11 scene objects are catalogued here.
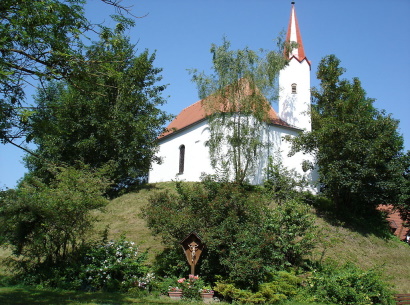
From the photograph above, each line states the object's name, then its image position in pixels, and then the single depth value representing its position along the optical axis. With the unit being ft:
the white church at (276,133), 97.19
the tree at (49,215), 42.78
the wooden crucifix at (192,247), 42.65
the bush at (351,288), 43.55
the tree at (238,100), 84.12
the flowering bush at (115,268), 43.50
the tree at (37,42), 23.47
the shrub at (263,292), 39.93
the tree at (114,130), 91.20
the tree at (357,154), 75.97
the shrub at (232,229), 42.93
